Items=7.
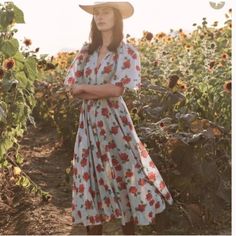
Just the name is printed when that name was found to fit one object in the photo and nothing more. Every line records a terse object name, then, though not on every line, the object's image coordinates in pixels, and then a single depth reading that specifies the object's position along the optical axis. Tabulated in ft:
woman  11.83
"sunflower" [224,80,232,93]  13.62
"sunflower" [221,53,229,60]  15.98
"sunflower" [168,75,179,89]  14.29
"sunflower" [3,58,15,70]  13.29
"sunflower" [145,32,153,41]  18.70
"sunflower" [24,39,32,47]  17.45
